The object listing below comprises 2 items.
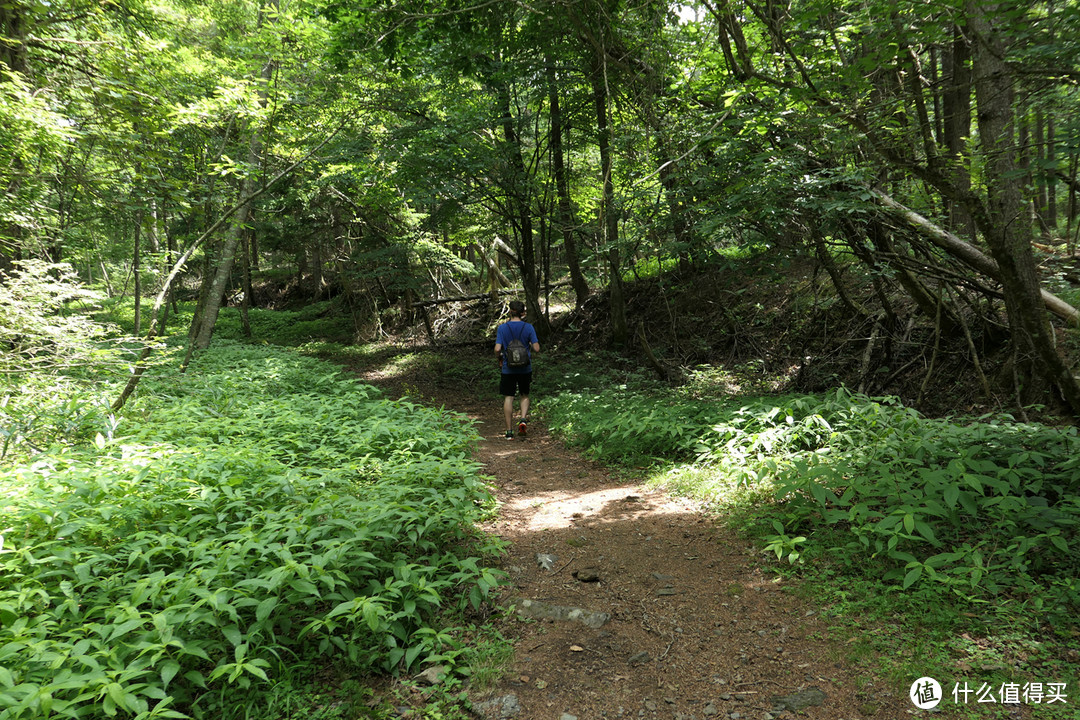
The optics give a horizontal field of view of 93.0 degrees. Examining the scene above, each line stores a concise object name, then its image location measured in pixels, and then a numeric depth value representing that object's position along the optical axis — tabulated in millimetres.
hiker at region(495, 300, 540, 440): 8227
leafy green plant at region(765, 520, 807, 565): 3875
